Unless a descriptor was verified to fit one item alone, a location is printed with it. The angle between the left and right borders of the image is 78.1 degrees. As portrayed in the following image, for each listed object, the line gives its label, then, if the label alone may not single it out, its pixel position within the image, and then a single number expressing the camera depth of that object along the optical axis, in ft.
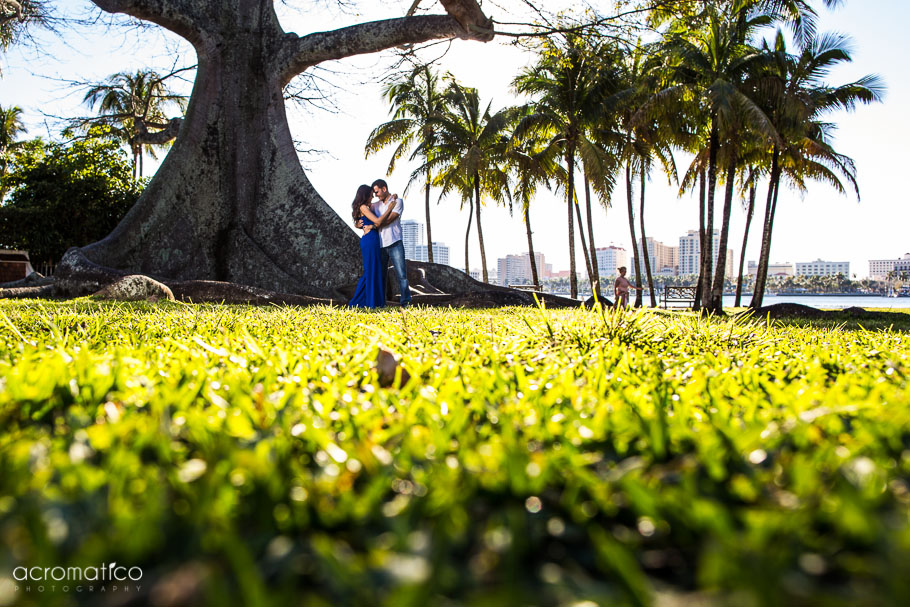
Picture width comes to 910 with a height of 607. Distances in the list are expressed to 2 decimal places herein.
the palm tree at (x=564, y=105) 79.38
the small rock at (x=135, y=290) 22.13
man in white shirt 26.89
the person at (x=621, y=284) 48.44
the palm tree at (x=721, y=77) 60.64
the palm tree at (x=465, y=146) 98.15
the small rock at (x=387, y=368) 6.59
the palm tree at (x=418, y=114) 99.86
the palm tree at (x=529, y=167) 91.45
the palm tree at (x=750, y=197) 91.31
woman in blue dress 26.63
